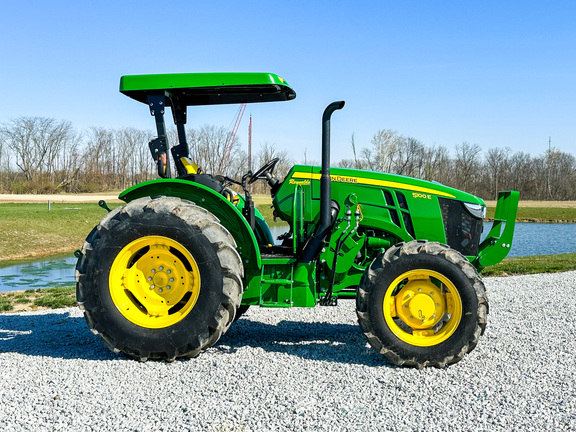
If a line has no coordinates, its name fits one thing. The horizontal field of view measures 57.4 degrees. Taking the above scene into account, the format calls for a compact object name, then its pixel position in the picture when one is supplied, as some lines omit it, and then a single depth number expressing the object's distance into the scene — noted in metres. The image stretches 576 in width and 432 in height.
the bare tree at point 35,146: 68.19
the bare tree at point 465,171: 66.11
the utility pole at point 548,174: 71.94
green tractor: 4.29
